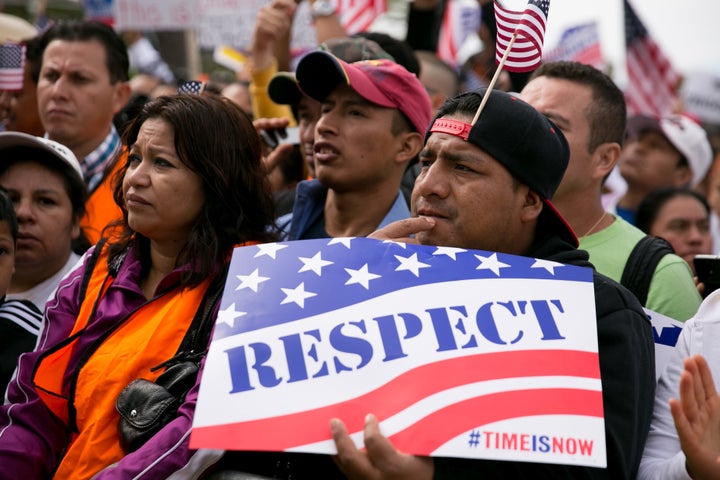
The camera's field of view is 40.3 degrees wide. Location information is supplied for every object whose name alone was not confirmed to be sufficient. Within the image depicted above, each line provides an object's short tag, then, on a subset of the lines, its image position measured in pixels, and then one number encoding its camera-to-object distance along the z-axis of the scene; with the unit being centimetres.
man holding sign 294
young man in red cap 449
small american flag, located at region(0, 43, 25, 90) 586
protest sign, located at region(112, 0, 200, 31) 844
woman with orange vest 329
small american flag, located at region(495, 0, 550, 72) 345
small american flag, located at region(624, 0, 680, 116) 892
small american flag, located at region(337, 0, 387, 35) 775
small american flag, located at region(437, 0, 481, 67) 1105
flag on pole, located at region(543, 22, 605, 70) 949
